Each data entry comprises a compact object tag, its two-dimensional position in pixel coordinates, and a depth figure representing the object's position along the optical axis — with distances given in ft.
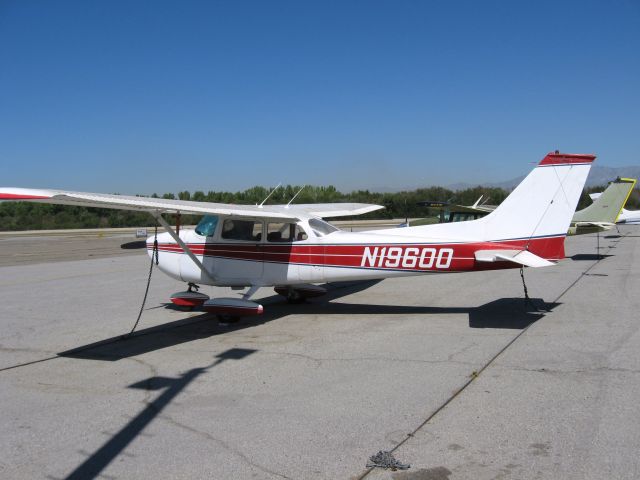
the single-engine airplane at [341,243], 26.37
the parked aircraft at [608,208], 63.05
